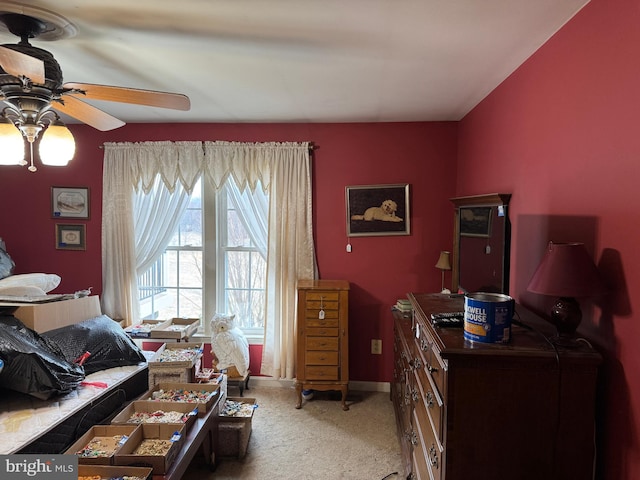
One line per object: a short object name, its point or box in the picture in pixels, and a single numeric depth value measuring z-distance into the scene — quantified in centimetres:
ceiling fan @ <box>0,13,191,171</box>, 143
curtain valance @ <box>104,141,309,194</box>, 362
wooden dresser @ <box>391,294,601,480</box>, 130
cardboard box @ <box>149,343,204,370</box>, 279
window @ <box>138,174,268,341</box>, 382
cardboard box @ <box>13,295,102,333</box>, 269
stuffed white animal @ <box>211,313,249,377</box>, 345
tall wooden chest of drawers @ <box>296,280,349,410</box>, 327
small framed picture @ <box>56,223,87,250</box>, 384
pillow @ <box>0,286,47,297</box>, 282
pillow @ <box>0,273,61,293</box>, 304
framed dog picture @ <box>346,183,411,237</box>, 358
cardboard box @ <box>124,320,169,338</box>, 345
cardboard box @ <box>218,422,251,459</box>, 262
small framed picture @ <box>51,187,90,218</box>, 381
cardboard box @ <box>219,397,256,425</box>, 267
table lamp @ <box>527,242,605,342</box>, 129
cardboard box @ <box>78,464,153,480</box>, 178
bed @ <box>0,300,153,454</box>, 206
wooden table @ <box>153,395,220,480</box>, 195
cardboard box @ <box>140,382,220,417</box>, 251
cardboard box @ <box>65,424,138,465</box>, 186
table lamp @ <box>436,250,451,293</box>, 331
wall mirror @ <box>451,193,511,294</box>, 201
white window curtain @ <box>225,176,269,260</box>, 372
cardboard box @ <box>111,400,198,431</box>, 234
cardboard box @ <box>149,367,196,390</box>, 279
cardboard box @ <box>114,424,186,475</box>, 186
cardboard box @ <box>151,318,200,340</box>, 338
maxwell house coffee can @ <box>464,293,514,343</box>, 136
